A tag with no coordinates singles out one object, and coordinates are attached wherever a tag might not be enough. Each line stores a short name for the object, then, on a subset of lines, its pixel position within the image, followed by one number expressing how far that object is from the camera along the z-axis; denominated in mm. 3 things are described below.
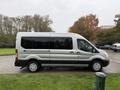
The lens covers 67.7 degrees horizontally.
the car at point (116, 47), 14054
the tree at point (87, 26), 22826
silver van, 4816
